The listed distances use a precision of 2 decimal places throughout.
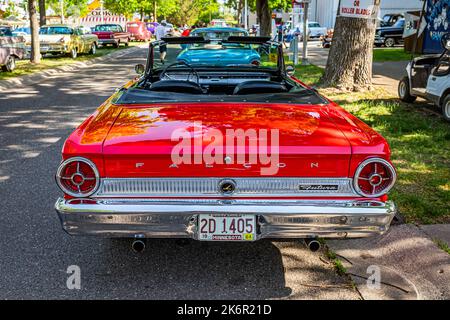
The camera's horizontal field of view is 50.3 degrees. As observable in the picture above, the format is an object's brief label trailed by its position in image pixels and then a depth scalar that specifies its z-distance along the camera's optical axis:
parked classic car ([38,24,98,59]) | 21.12
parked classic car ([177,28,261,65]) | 9.65
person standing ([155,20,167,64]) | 5.43
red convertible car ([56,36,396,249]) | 2.81
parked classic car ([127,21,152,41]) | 41.84
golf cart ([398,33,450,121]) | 8.12
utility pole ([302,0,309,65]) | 17.59
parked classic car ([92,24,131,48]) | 31.94
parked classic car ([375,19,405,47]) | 29.08
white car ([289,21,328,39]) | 38.78
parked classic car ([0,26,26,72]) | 15.24
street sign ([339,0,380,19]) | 10.28
